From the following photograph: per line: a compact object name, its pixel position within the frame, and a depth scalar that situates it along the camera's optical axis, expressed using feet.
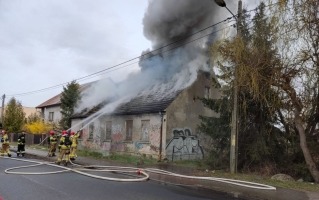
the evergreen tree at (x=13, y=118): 108.10
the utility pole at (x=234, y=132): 31.86
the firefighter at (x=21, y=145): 49.32
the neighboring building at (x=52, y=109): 92.96
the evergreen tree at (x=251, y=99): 28.78
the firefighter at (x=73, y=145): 40.63
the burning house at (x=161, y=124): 50.06
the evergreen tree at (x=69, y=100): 78.29
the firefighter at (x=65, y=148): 36.88
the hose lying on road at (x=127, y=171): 25.25
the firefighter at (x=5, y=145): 47.06
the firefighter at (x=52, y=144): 47.42
